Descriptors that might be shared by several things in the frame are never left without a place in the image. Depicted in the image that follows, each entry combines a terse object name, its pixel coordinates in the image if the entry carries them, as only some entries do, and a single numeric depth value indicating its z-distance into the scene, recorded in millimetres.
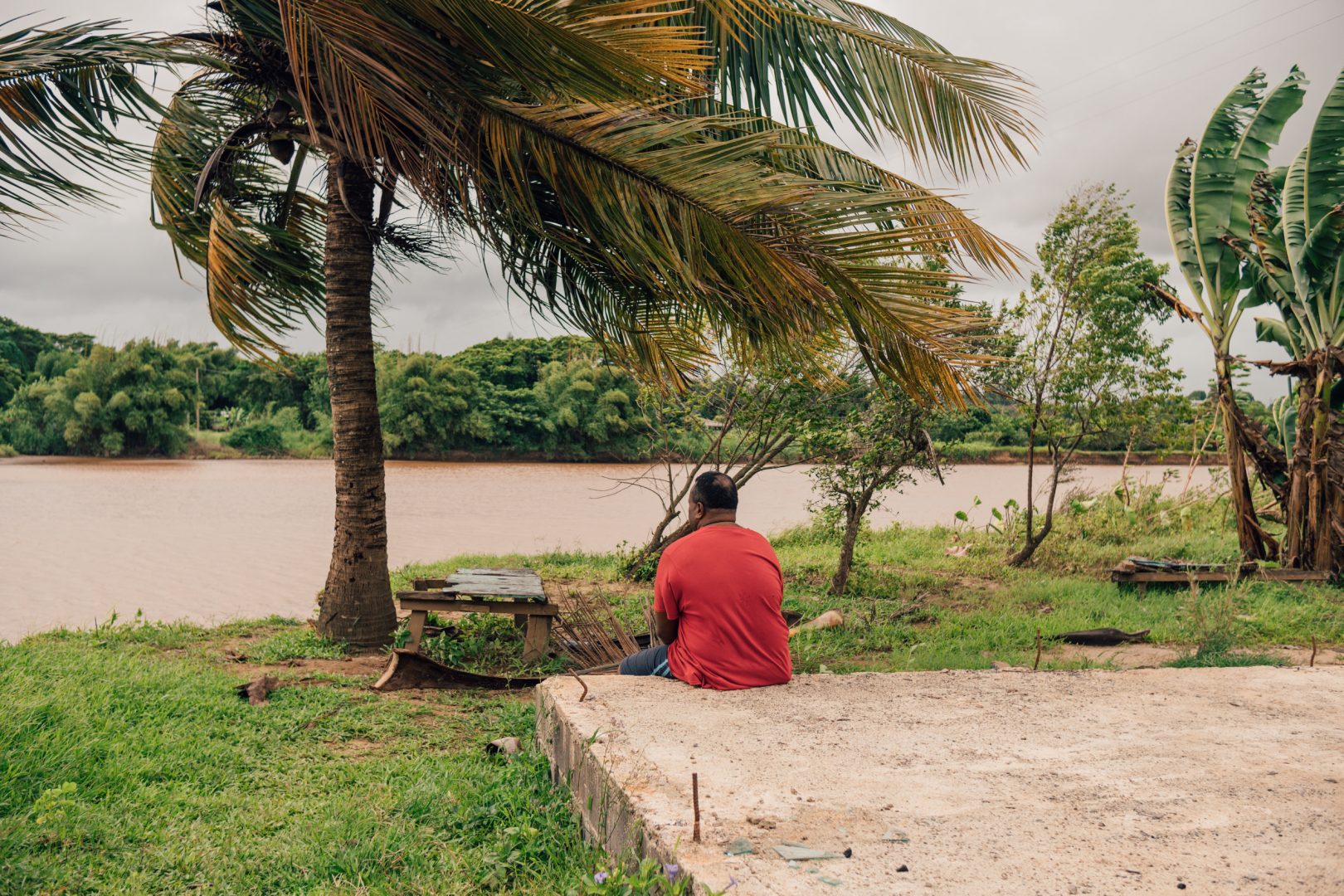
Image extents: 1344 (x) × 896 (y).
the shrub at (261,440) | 35812
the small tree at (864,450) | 9102
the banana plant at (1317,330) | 9562
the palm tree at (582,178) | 4465
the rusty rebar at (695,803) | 2383
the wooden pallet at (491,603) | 6246
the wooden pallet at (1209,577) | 9148
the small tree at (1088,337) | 10414
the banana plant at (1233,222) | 10203
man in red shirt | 3812
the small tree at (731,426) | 9781
